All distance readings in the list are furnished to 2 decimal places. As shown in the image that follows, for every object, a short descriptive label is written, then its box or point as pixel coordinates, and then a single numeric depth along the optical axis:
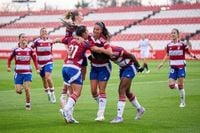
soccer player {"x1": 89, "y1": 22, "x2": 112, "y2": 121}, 13.34
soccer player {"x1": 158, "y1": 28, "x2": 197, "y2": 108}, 17.59
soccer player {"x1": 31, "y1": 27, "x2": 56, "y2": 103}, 19.41
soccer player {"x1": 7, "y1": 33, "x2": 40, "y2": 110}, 17.06
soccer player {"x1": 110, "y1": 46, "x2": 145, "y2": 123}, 13.29
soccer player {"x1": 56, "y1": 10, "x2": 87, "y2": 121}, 14.38
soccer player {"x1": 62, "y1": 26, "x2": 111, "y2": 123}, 13.06
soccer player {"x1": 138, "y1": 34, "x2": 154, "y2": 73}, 41.84
